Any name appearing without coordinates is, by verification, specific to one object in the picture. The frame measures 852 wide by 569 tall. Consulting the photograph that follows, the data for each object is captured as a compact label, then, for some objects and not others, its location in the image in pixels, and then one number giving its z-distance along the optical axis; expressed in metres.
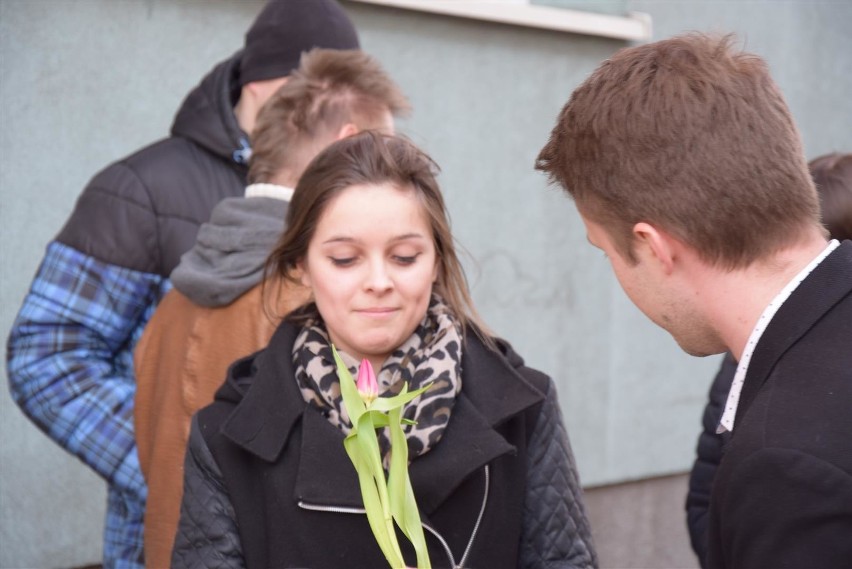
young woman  4.37
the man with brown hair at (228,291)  5.26
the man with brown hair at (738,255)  2.93
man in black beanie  5.83
